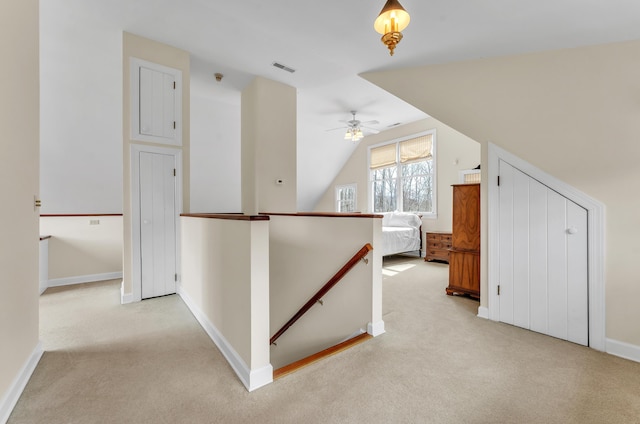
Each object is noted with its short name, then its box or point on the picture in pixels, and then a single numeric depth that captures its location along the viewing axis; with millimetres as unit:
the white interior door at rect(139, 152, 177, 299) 3252
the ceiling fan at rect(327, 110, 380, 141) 5422
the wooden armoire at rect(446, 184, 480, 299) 3266
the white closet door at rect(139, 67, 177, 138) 3217
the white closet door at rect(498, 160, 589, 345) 2227
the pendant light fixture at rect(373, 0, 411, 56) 1539
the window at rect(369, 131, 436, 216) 6449
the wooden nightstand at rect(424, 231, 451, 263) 5500
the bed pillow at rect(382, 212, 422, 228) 6391
